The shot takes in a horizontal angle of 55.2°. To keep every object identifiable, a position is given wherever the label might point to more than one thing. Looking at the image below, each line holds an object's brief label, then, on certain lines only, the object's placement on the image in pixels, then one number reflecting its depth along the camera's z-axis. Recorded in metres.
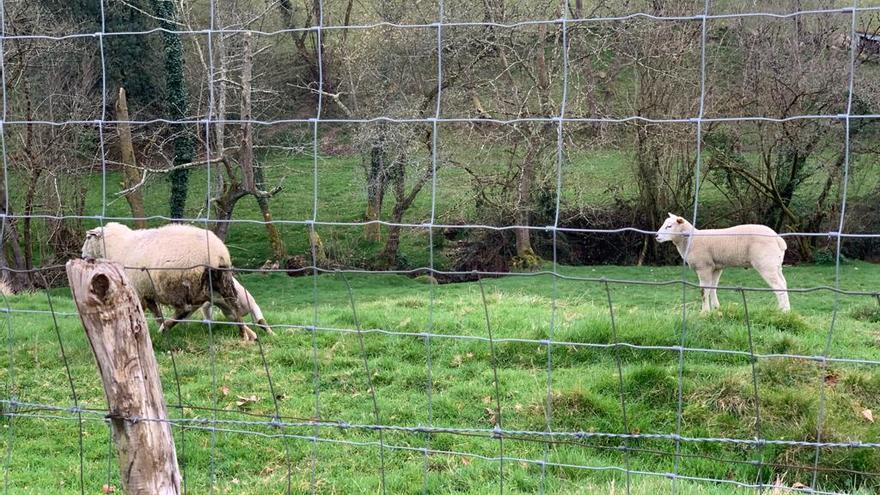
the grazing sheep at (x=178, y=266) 7.79
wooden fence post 2.81
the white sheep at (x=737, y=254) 10.23
